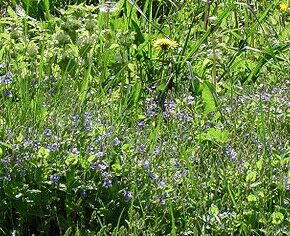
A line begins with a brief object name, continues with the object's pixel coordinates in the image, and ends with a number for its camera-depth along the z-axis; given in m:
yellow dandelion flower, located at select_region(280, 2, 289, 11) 5.10
